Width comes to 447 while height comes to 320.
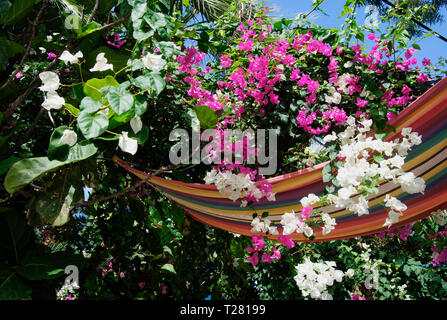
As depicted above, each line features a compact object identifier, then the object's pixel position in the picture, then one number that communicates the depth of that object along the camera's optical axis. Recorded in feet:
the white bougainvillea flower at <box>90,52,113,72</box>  3.79
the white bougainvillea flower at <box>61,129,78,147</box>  3.45
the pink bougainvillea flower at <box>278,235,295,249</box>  5.23
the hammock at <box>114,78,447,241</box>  4.44
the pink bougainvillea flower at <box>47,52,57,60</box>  6.14
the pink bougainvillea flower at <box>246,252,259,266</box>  5.72
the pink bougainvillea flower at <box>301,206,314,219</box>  4.59
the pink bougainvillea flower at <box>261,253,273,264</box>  5.59
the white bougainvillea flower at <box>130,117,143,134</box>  3.58
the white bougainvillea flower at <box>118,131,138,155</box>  3.55
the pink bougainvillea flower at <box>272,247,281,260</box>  5.62
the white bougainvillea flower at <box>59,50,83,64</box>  3.82
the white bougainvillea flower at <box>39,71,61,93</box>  3.58
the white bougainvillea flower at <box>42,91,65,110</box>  3.54
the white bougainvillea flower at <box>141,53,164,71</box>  3.59
